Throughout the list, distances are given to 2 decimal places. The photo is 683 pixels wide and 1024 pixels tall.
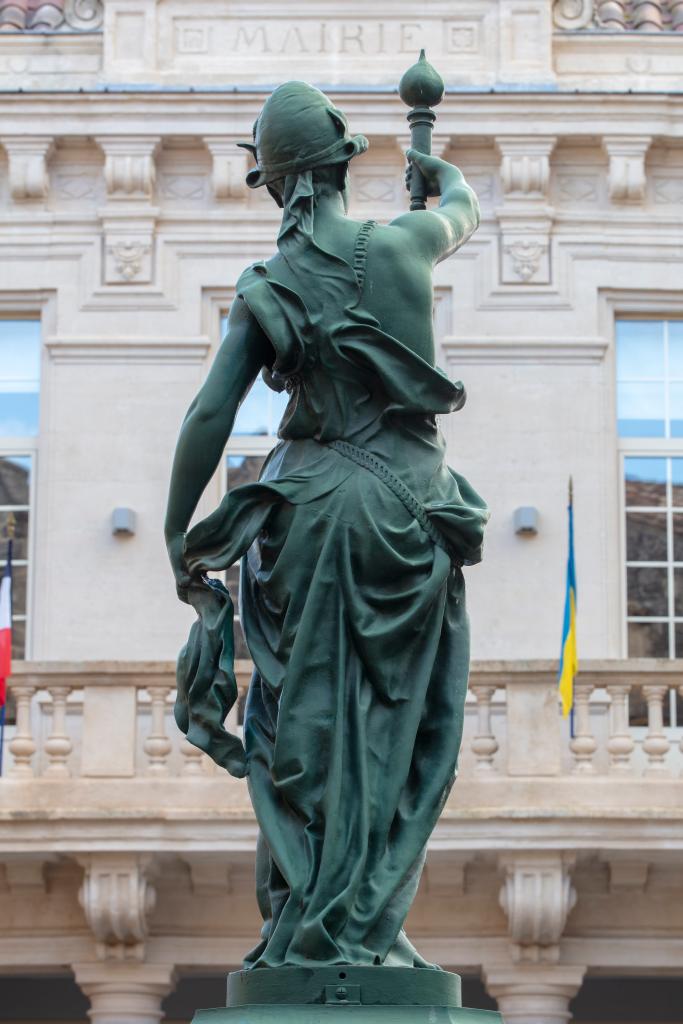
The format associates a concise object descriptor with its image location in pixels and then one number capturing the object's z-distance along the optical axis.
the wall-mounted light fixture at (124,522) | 16.42
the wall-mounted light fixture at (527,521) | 16.31
